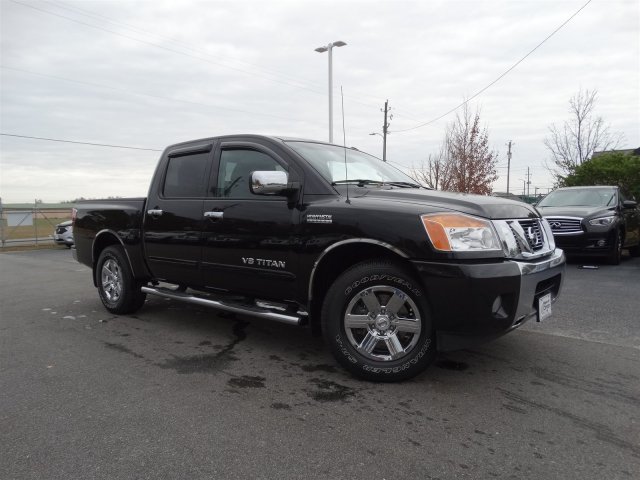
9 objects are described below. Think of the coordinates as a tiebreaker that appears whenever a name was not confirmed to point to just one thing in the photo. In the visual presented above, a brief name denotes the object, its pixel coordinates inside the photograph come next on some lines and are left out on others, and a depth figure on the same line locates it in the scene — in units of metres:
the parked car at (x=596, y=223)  8.95
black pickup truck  3.07
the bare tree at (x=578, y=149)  21.45
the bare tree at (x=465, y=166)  21.11
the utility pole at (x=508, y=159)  58.43
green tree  13.28
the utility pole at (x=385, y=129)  32.78
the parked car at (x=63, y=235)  17.05
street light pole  16.62
